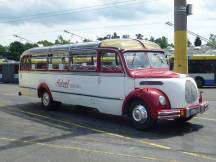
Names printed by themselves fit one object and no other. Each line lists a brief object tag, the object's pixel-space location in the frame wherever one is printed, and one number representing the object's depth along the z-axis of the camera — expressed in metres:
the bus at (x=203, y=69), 34.09
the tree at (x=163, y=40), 120.88
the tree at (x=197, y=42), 108.64
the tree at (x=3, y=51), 122.72
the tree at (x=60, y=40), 104.79
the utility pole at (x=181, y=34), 18.58
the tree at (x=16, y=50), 117.25
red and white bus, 11.15
